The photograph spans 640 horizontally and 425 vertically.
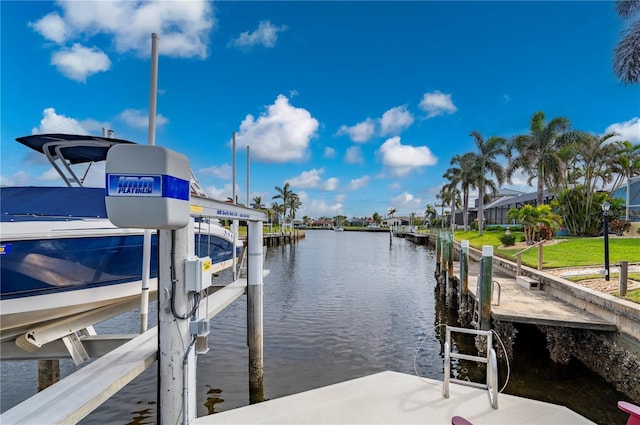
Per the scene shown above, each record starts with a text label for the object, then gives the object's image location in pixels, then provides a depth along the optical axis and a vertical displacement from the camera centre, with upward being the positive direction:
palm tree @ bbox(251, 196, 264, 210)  92.50 +5.45
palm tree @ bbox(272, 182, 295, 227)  88.50 +6.93
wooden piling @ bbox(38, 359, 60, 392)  6.88 -2.84
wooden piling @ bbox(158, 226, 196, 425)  4.05 -1.20
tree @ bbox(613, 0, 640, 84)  17.52 +8.30
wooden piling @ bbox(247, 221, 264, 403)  7.19 -1.72
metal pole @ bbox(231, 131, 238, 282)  10.02 -0.36
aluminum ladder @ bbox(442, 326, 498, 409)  4.75 -2.02
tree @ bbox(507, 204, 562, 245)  20.98 +0.21
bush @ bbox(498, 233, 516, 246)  22.23 -1.04
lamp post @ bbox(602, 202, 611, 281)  9.11 -0.28
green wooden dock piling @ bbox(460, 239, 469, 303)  11.48 -1.60
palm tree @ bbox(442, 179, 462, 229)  49.67 +4.82
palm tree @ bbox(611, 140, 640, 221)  25.80 +4.44
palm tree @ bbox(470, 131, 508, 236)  40.97 +7.08
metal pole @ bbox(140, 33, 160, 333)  5.71 +1.71
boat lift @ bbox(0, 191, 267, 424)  3.22 -1.59
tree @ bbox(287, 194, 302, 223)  90.81 +4.53
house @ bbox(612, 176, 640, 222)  25.91 +1.74
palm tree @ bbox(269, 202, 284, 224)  90.34 +3.41
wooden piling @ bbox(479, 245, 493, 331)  7.99 -1.65
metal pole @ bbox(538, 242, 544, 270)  12.17 -1.26
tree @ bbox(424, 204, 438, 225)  97.20 +2.98
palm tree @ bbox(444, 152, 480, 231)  43.38 +6.24
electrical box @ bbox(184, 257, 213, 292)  4.07 -0.58
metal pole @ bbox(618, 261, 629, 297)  7.49 -1.14
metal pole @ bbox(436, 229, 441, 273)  22.67 -2.20
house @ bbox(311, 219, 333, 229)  166.25 -0.47
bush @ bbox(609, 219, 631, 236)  23.45 -0.19
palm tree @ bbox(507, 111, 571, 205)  29.92 +6.35
